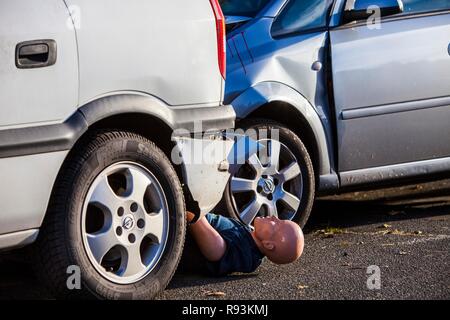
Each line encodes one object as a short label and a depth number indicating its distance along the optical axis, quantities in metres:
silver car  7.17
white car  5.02
